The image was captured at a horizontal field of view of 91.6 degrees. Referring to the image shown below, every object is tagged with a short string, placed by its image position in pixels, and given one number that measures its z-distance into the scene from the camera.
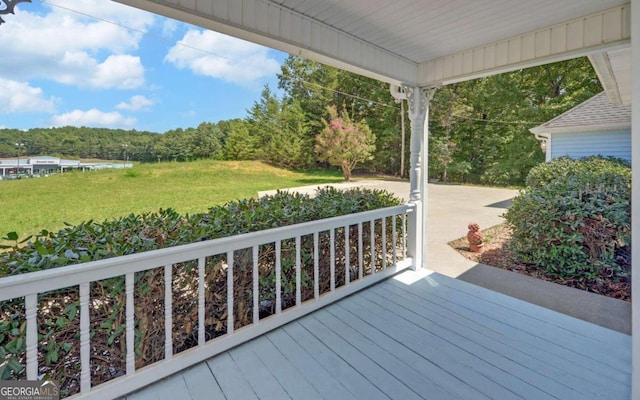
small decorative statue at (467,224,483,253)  5.04
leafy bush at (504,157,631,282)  3.59
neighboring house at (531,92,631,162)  7.37
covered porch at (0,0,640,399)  1.67
